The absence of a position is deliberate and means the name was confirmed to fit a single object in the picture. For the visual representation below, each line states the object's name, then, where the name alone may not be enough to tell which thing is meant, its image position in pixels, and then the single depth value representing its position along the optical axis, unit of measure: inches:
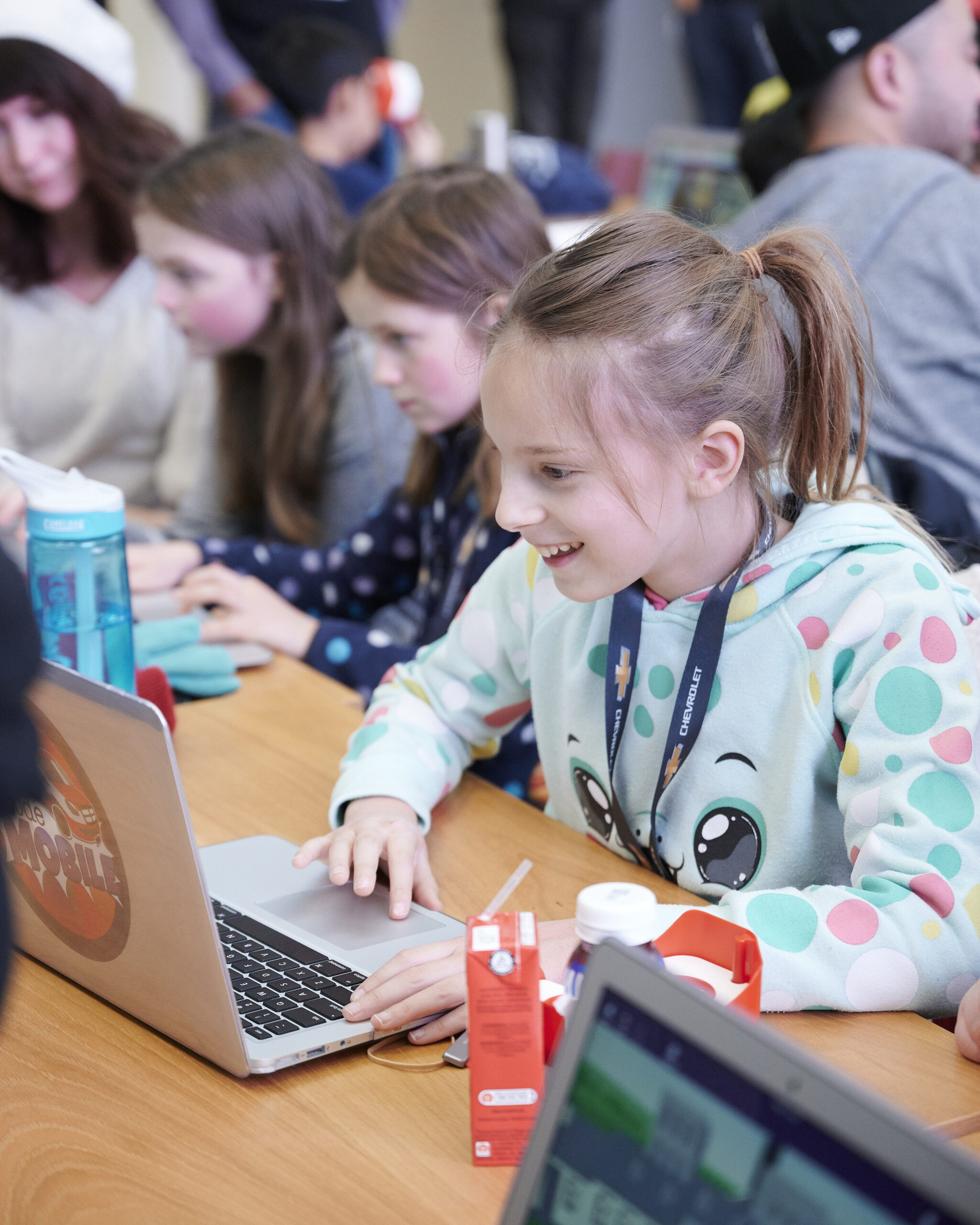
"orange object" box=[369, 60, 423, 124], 140.0
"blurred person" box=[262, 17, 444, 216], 139.8
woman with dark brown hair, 93.2
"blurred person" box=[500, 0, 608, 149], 207.0
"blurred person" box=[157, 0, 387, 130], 149.2
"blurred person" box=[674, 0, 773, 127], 208.7
